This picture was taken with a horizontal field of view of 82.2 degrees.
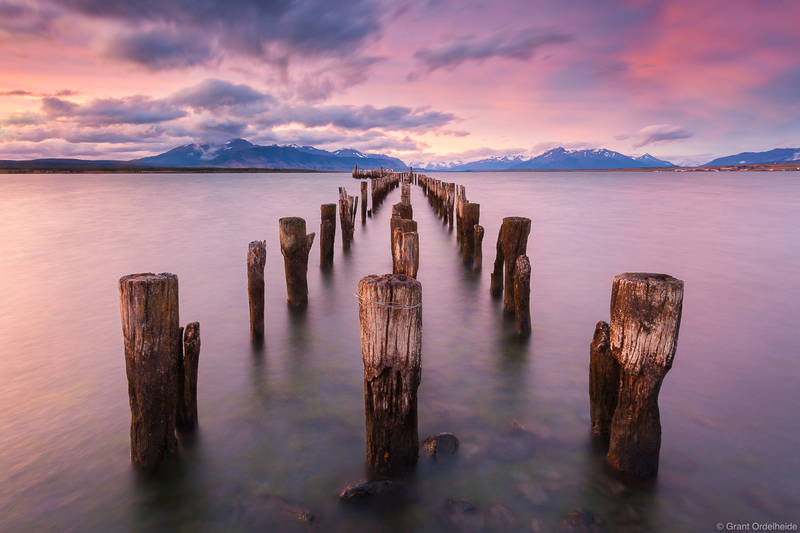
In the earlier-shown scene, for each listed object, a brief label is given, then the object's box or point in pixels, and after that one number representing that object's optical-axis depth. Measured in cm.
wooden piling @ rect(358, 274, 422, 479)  323
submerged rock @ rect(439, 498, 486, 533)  326
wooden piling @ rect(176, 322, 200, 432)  395
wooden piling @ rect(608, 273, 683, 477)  315
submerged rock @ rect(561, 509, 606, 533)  320
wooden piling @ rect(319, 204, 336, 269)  1058
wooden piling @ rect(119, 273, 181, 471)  338
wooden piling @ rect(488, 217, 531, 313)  685
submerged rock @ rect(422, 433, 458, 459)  389
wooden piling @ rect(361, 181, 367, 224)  2170
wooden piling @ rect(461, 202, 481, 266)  1095
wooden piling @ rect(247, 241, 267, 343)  614
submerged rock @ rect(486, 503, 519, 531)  325
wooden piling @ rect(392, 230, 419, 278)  544
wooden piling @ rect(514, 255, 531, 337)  616
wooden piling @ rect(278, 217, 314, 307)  744
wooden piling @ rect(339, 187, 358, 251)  1450
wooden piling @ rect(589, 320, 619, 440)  381
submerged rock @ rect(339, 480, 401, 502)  341
